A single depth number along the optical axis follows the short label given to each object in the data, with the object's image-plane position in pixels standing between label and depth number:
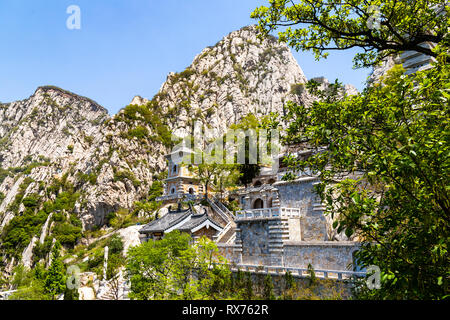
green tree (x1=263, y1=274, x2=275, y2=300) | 18.46
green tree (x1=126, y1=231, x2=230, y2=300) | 17.45
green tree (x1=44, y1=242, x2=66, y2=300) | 30.02
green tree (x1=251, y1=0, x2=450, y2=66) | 7.99
